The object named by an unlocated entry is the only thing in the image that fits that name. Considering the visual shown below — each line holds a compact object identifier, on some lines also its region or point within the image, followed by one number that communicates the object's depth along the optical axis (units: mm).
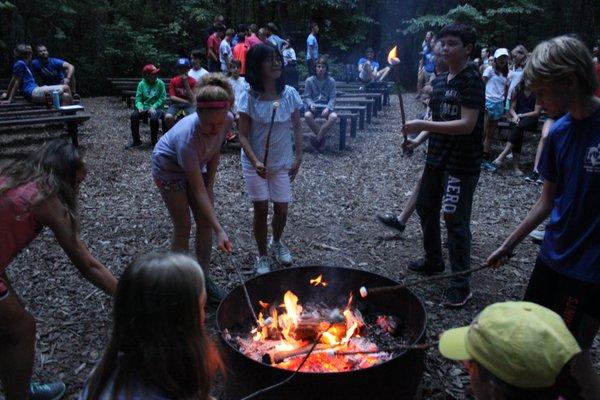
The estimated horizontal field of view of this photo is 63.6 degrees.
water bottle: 10336
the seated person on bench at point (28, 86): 10500
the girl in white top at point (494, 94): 9320
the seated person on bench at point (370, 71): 16078
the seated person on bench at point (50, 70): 10926
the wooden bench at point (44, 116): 9125
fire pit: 2580
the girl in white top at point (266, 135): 4305
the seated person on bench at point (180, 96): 9922
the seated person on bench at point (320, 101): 9930
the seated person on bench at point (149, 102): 9985
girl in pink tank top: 2445
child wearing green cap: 1479
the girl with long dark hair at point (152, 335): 1663
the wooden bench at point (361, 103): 12281
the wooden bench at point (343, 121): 9930
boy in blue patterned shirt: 2312
